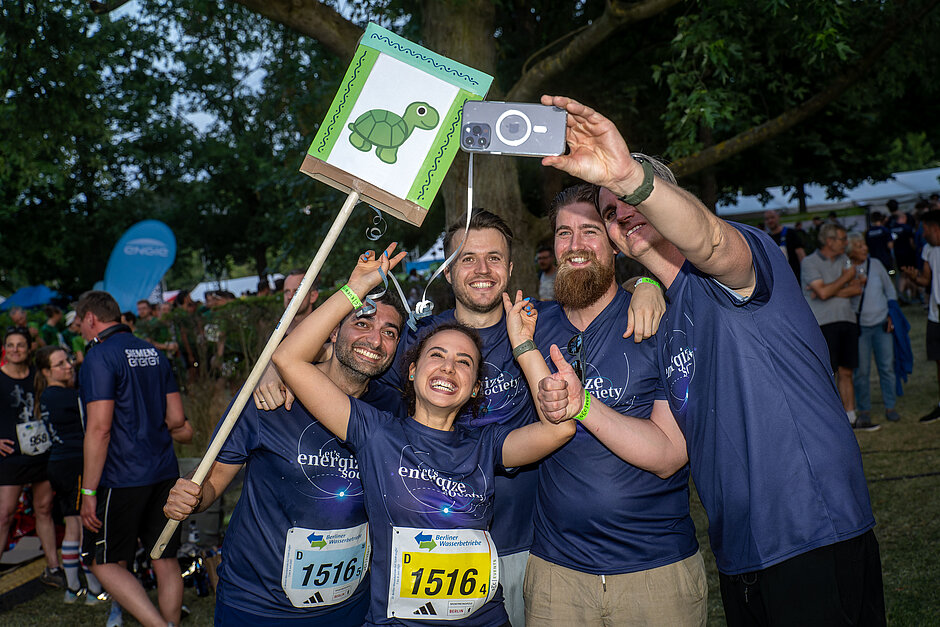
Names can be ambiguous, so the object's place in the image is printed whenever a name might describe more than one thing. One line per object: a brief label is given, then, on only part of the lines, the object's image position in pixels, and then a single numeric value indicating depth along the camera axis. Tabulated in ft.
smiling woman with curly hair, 8.79
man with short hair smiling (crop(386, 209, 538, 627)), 10.48
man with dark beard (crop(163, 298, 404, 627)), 9.78
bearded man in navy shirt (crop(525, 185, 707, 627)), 9.16
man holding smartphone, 7.30
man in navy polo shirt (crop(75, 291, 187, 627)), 15.99
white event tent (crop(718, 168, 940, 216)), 77.10
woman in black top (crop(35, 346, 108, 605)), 19.57
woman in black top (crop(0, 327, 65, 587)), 20.94
